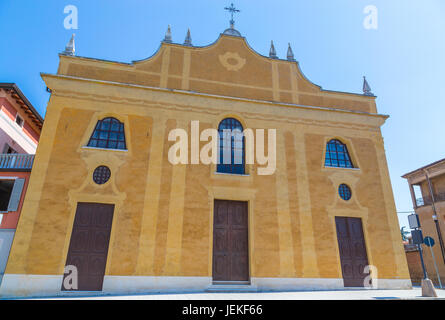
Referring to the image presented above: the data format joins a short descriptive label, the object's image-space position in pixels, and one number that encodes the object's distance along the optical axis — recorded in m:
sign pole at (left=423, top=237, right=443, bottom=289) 13.00
